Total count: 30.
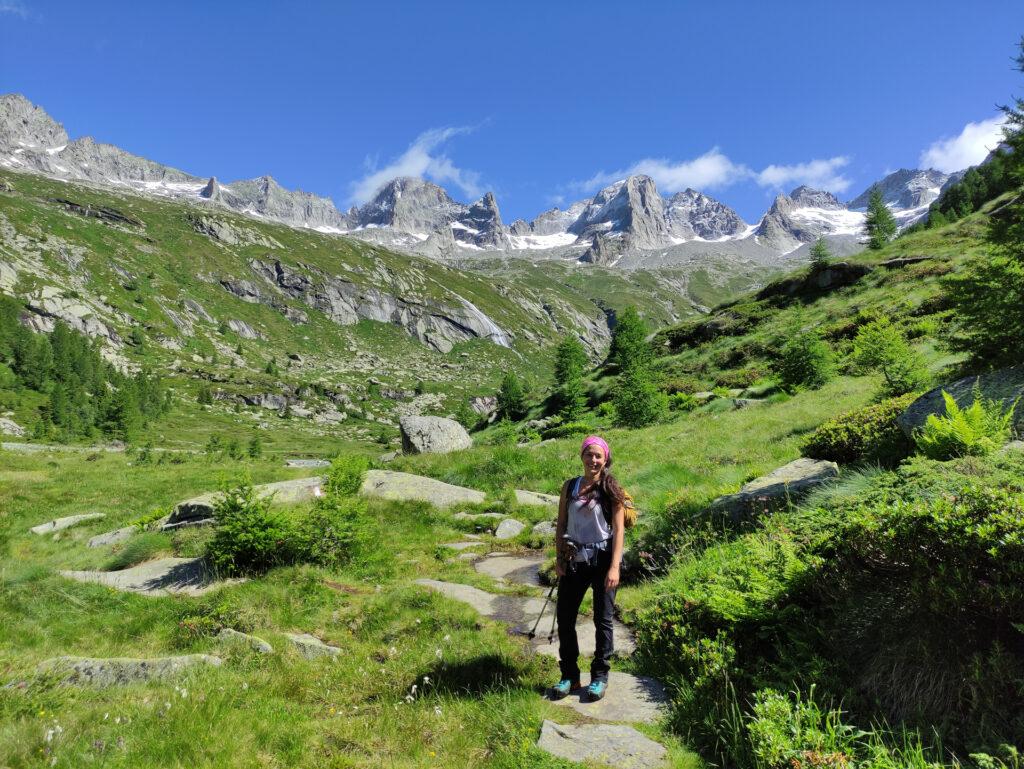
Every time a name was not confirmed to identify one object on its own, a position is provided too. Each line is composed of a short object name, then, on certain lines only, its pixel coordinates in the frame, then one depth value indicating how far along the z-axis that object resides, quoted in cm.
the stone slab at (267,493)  1302
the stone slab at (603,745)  408
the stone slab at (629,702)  491
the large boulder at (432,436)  2961
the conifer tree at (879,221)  6825
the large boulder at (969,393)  861
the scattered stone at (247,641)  625
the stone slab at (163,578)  909
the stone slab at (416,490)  1594
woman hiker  553
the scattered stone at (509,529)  1365
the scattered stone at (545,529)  1324
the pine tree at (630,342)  5003
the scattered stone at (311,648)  644
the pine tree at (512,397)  6688
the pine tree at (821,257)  4838
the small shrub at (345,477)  1373
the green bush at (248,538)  955
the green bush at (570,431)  3170
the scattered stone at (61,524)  1636
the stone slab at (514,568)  1045
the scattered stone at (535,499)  1617
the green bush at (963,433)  678
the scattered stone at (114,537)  1345
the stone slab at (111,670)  509
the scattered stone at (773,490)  827
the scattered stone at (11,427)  8760
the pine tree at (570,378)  4550
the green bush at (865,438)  926
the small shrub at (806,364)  2511
